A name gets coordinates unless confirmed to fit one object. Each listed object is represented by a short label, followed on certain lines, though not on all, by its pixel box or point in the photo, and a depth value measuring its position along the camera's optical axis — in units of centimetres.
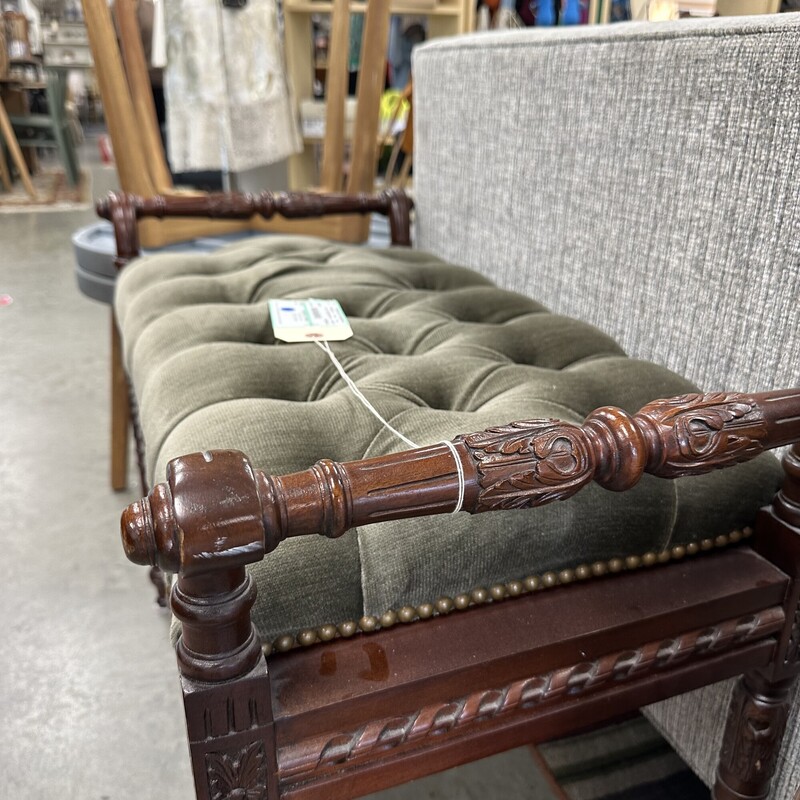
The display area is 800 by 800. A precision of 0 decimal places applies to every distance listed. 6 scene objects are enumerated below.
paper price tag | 70
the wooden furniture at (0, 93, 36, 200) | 381
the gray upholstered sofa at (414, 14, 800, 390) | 59
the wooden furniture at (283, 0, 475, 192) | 139
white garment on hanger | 156
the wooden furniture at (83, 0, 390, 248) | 127
